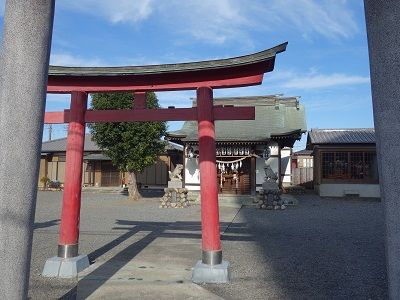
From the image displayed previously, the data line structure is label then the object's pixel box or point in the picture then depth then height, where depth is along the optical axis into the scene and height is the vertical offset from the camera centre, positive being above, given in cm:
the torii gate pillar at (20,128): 270 +48
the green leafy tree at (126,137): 2042 +312
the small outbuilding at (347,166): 2288 +187
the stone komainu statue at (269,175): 1853 +101
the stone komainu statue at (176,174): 2025 +115
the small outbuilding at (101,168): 3331 +241
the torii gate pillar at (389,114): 238 +52
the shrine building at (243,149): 2112 +263
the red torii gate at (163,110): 602 +145
